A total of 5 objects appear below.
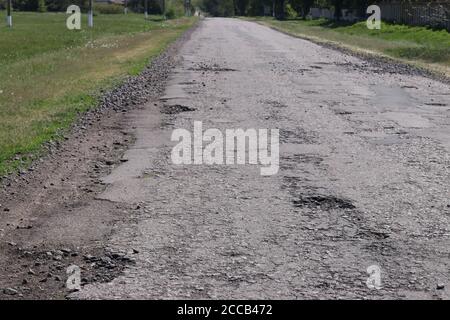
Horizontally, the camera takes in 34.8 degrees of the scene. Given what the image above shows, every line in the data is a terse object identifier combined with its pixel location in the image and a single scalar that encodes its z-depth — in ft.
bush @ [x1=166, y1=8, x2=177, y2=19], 352.32
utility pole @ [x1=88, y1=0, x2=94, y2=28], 184.34
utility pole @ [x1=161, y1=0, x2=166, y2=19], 342.79
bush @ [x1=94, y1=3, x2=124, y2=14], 370.12
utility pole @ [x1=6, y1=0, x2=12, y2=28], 168.39
